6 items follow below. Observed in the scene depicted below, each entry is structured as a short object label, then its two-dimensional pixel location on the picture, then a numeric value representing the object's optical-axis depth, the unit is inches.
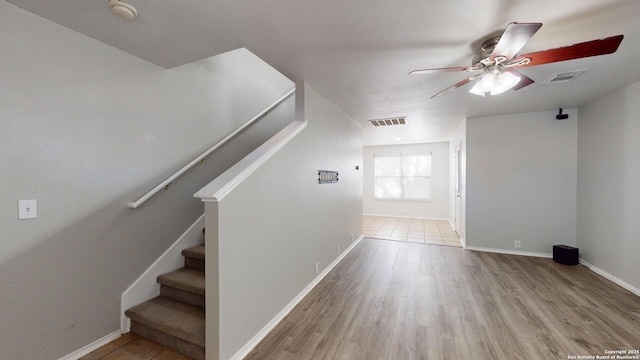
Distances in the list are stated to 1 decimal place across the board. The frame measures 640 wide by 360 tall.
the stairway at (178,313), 72.1
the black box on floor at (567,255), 144.9
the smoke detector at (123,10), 58.0
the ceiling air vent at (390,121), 180.5
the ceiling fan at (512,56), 55.6
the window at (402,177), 309.1
